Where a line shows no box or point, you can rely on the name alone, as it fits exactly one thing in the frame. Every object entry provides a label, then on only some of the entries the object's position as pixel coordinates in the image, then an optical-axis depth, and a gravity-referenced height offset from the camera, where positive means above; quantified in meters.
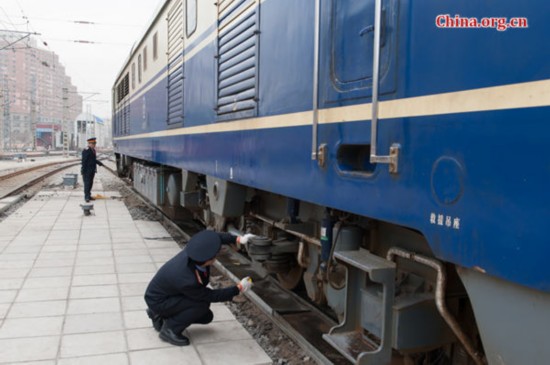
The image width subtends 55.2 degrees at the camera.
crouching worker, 4.16 -1.19
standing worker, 13.56 -0.64
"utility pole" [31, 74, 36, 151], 51.18 +3.21
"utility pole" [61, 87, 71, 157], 42.36 +1.36
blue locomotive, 1.74 -0.05
